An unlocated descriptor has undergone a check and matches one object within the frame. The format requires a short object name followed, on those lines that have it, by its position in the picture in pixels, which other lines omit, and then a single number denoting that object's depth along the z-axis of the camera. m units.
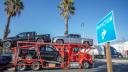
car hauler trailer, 7.32
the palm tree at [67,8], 15.50
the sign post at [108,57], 1.58
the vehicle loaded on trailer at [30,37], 8.75
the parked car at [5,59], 7.94
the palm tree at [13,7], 14.30
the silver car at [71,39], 9.45
